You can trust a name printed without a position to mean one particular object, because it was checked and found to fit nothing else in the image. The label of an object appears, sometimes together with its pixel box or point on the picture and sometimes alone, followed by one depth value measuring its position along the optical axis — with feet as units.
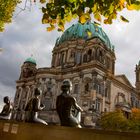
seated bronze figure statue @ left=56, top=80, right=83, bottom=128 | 26.76
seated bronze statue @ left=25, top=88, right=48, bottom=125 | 33.20
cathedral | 150.41
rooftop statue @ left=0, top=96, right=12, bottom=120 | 41.34
